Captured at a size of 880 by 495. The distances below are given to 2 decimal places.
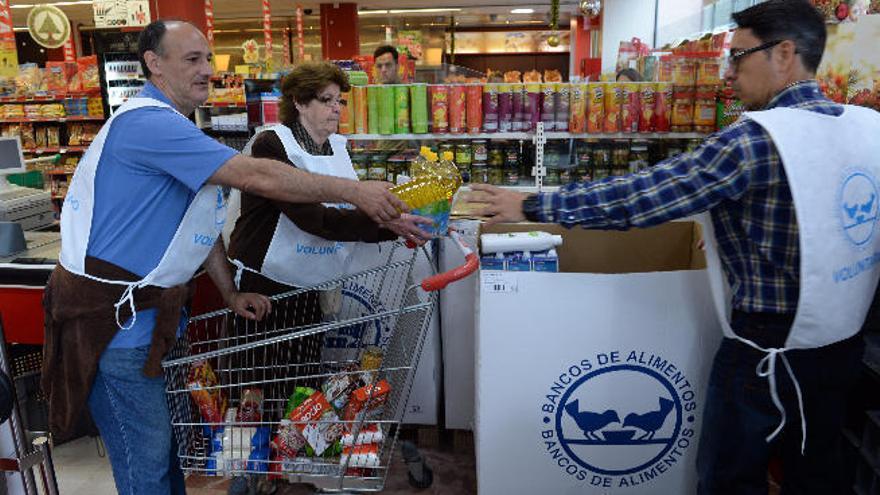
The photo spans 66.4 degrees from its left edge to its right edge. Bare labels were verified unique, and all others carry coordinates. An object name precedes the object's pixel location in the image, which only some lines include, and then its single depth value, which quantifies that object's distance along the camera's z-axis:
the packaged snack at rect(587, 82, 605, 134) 3.96
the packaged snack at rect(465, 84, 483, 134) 4.00
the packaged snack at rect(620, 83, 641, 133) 3.98
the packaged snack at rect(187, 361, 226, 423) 2.10
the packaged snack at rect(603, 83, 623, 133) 3.98
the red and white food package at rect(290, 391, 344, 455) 2.12
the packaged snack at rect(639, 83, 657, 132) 3.97
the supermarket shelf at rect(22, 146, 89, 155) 10.16
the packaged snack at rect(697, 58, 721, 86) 3.85
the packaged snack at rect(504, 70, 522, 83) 5.67
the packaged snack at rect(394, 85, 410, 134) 4.02
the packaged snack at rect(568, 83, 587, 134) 3.97
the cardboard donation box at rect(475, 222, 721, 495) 2.11
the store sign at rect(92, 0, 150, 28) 9.37
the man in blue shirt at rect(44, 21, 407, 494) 1.76
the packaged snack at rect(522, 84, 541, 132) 4.00
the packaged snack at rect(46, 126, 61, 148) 10.25
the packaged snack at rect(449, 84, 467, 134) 3.98
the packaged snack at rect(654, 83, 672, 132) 3.97
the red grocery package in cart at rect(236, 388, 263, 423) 2.19
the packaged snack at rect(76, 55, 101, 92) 9.70
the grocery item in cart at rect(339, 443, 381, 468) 2.12
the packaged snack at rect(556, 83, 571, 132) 3.97
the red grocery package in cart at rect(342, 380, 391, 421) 2.15
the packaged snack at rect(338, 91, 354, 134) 4.06
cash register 3.85
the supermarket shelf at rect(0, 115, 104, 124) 9.88
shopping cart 2.07
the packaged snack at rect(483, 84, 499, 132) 3.99
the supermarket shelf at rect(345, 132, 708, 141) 3.99
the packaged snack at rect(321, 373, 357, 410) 2.22
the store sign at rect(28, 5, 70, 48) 8.43
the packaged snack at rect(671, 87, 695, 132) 3.92
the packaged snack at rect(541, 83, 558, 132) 3.98
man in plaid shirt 1.63
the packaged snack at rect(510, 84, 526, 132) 4.01
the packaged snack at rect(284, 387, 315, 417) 2.21
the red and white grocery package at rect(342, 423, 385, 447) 2.16
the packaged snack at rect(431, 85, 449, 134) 3.99
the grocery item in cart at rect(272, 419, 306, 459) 2.12
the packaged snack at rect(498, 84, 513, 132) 4.02
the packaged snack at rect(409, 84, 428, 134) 4.02
